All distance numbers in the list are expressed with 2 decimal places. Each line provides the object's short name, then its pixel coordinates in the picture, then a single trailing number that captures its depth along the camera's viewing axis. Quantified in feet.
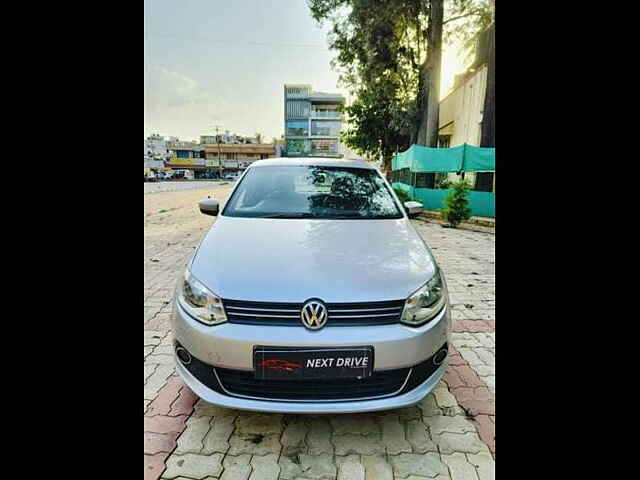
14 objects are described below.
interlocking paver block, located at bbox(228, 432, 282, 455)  6.14
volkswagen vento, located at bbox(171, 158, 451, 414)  5.71
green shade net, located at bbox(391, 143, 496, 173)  29.63
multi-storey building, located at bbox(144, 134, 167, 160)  235.40
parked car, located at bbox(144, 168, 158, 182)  152.17
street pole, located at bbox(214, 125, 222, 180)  221.15
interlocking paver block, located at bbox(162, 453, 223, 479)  5.69
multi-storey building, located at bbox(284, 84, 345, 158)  194.80
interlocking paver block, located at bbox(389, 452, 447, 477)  5.78
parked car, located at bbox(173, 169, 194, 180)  202.46
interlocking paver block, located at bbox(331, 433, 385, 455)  6.15
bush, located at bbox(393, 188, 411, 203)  37.70
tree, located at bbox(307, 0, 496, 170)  38.86
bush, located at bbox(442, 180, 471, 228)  29.37
